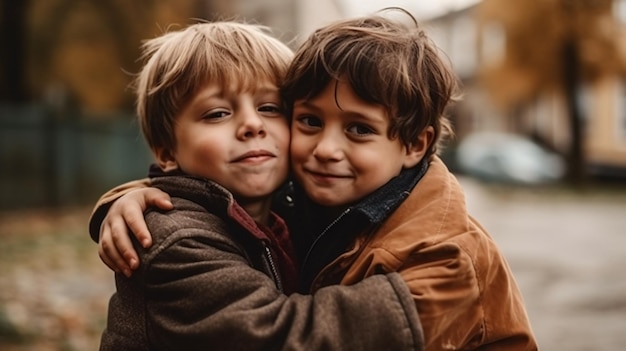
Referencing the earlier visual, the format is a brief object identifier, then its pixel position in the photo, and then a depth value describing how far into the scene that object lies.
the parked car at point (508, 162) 24.80
